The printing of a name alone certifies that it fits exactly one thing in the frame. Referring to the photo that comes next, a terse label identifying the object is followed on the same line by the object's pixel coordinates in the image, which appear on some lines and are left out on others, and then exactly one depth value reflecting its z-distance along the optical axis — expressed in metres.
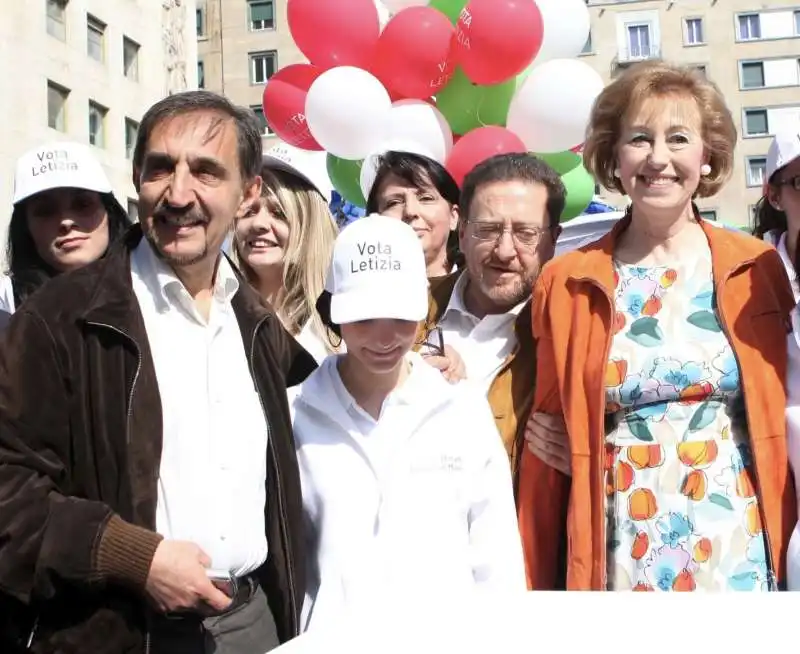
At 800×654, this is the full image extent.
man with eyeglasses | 2.60
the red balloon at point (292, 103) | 4.91
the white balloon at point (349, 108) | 4.21
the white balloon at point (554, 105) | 4.16
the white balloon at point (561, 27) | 4.70
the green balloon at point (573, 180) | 4.54
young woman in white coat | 2.07
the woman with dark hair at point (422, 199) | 3.38
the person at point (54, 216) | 2.97
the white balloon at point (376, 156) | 3.65
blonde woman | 3.30
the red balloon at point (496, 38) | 4.04
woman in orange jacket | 2.20
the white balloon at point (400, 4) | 4.75
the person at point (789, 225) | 2.15
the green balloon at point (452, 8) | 4.64
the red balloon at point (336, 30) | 4.45
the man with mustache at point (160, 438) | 1.76
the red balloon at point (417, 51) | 4.22
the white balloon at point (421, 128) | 4.16
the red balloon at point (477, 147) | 3.97
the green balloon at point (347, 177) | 4.67
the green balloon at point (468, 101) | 4.45
